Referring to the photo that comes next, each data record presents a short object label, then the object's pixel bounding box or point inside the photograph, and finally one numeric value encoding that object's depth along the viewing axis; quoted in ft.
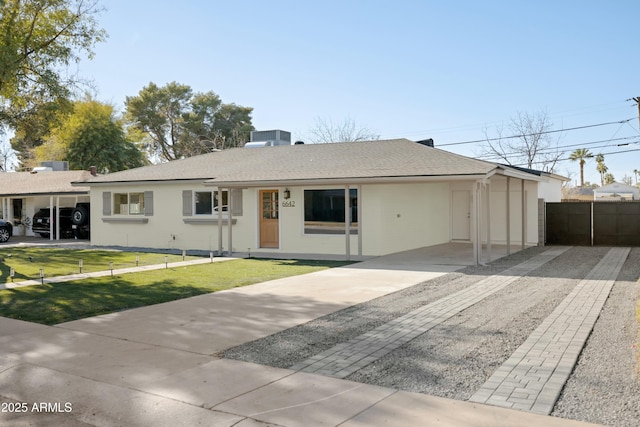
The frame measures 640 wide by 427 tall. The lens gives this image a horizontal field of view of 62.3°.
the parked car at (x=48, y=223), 82.12
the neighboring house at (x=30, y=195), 81.93
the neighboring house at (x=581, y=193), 174.05
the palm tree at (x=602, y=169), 236.02
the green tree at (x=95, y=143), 126.21
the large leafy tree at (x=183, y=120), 154.61
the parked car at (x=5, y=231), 75.72
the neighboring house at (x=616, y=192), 155.94
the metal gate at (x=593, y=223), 61.05
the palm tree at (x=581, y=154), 196.13
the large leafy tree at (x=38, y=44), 46.75
